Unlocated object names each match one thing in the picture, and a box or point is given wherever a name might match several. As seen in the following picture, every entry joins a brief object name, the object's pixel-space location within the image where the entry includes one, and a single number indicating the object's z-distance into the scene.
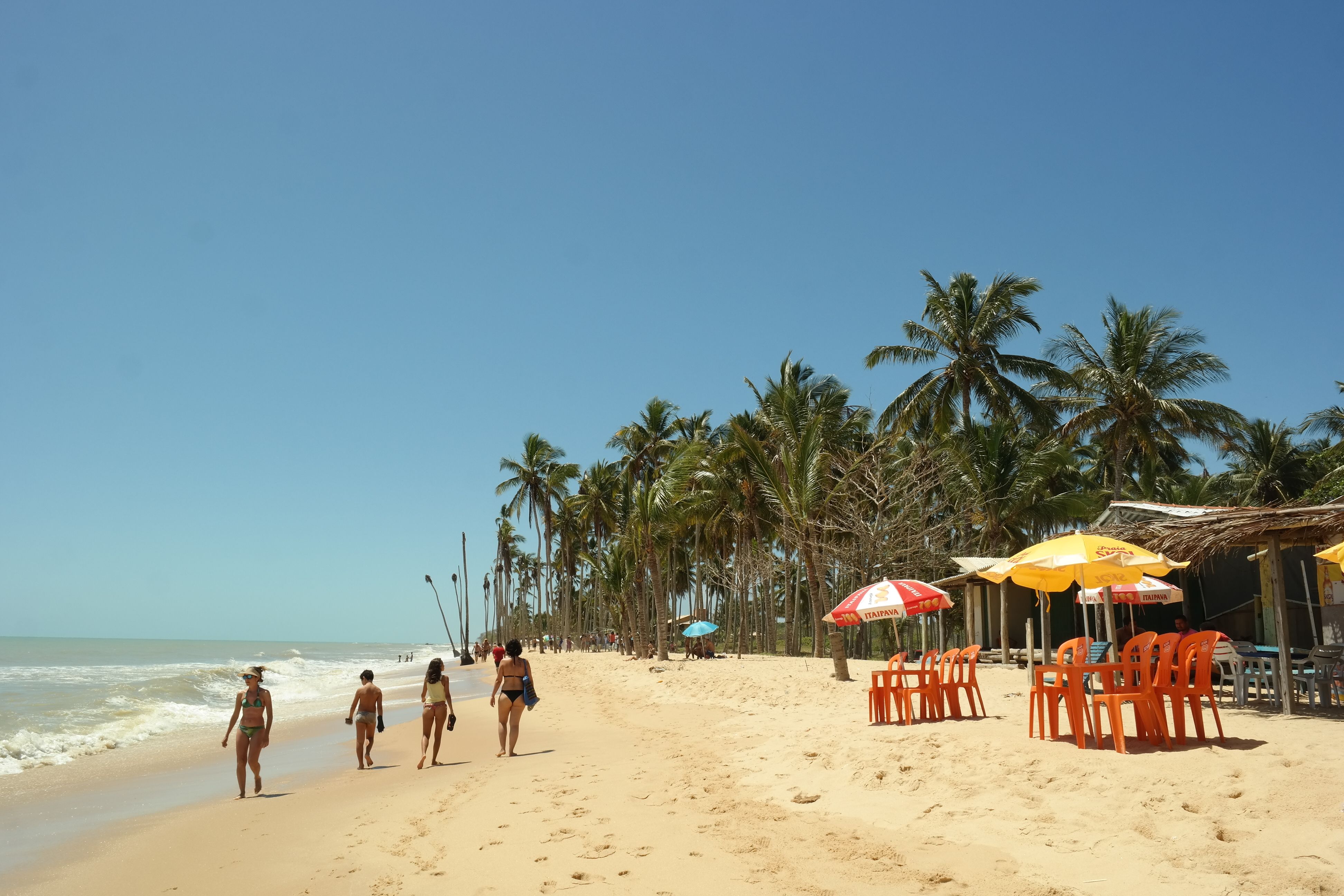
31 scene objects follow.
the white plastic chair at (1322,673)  8.95
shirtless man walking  10.39
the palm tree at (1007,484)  26.23
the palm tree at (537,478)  47.22
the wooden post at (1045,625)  13.16
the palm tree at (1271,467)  37.06
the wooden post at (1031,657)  12.25
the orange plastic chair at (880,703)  9.45
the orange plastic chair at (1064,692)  7.05
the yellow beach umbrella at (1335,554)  8.02
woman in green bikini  8.71
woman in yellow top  10.02
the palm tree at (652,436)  41.75
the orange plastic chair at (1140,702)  6.64
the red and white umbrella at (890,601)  11.73
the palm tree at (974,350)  28.16
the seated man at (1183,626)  10.10
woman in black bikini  10.34
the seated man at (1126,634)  12.60
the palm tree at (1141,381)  26.36
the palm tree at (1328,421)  33.69
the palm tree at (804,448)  17.97
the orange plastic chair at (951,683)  9.51
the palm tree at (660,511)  27.48
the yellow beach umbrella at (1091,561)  8.66
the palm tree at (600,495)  40.56
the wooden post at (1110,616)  10.34
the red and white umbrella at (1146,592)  12.77
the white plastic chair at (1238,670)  9.36
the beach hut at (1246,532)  8.88
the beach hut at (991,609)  22.77
